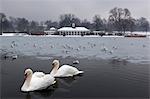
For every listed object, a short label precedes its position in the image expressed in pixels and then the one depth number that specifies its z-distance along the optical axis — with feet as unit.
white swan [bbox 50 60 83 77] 23.23
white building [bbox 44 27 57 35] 203.38
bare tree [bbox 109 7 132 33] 194.81
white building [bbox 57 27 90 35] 192.66
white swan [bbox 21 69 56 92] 17.97
